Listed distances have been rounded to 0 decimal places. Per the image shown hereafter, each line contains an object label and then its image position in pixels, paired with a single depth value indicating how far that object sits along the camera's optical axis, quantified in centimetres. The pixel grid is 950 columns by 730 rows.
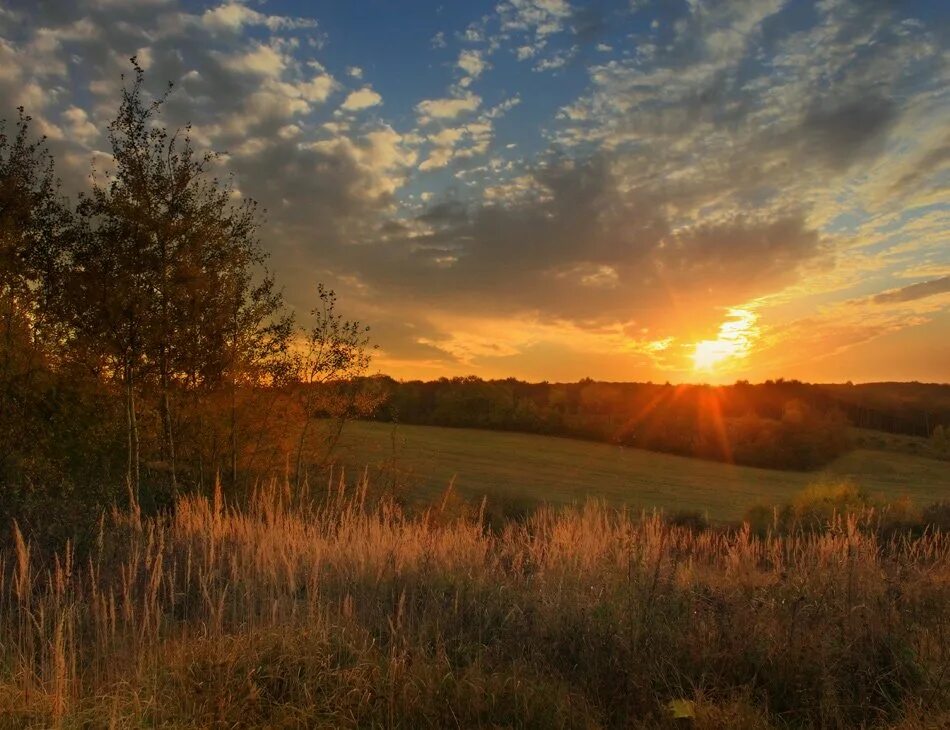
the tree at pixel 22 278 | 1560
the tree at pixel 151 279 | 1482
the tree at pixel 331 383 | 1878
